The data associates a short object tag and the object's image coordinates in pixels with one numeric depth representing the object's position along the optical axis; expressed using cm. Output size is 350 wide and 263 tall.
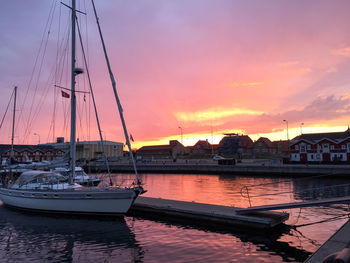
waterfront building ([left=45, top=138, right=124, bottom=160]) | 11562
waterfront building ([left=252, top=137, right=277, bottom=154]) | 11606
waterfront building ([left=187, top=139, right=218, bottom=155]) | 13462
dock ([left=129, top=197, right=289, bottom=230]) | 1570
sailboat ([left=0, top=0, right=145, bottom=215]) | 1888
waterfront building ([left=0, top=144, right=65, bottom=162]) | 9380
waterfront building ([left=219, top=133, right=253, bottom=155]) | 11988
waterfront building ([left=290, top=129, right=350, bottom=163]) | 5694
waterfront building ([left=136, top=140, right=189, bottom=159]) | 13324
